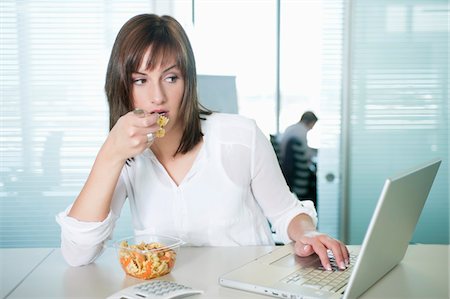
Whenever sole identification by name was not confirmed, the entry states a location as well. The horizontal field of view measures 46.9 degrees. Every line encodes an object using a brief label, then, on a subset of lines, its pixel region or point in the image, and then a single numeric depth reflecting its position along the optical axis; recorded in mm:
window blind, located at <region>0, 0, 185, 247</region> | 3596
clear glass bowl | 1194
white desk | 1140
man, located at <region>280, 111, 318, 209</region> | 3883
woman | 1519
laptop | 953
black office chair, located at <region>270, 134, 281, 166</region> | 3952
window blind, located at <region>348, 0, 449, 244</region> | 3773
